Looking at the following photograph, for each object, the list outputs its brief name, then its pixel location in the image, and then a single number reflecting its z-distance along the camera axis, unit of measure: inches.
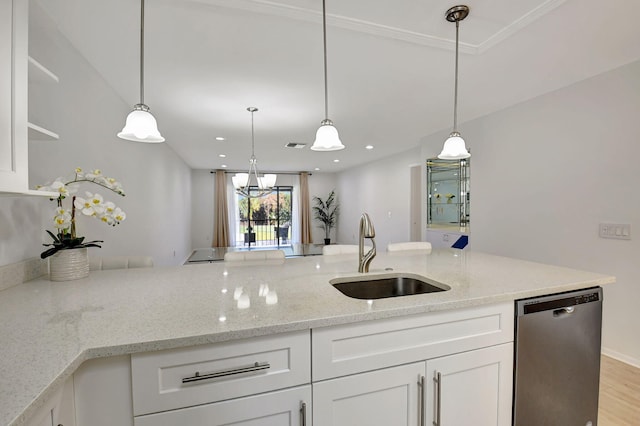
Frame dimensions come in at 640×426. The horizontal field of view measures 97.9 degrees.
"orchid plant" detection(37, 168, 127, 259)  52.3
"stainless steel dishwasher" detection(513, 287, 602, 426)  49.9
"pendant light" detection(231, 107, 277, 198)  174.4
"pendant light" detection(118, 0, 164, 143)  54.9
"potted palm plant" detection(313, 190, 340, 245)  368.5
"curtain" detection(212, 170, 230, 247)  327.6
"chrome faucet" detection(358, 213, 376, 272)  60.2
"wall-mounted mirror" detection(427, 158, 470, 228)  153.1
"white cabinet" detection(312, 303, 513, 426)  39.6
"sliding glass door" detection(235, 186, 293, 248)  347.3
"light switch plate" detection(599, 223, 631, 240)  90.7
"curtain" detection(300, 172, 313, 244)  357.4
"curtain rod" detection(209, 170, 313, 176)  332.8
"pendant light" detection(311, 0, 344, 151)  69.1
